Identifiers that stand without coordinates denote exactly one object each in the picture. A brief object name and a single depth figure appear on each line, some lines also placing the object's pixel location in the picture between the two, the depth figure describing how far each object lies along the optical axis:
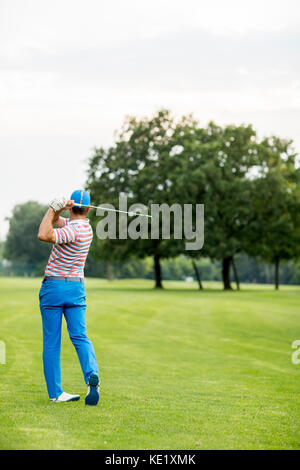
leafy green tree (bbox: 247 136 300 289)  52.06
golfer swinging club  6.61
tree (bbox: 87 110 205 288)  53.28
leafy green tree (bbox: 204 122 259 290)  50.56
